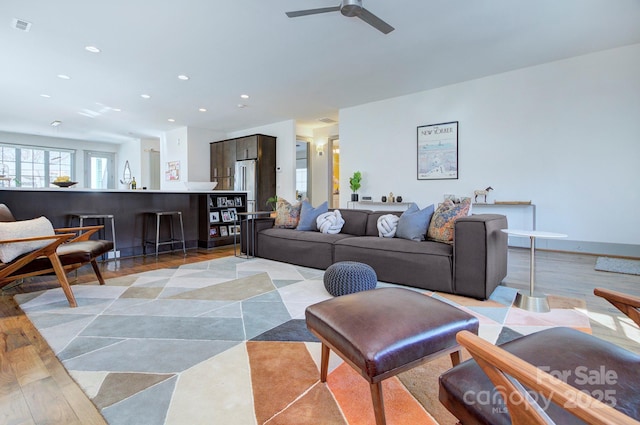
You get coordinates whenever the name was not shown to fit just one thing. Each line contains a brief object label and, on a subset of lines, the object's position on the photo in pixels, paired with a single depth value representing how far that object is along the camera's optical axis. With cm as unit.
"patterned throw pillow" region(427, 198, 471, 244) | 296
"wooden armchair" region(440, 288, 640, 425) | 60
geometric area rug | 128
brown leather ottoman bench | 108
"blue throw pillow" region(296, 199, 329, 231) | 425
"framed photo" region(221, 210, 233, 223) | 571
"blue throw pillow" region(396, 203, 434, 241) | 320
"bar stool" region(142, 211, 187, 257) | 467
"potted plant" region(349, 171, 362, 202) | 640
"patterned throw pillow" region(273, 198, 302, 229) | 439
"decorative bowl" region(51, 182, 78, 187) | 414
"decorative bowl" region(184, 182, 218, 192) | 582
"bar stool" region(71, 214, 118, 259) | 401
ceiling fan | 272
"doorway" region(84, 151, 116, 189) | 1066
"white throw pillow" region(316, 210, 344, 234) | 400
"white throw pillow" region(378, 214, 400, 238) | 353
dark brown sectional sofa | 256
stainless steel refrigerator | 746
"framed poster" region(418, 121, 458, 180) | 538
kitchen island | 379
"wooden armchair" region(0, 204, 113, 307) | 238
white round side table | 233
